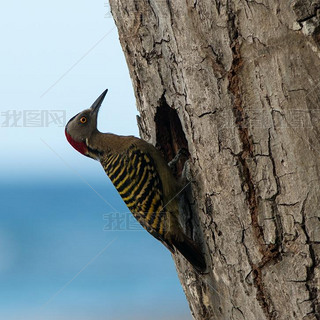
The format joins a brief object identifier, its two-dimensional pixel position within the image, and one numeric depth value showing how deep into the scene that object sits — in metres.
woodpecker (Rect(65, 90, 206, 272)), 5.85
